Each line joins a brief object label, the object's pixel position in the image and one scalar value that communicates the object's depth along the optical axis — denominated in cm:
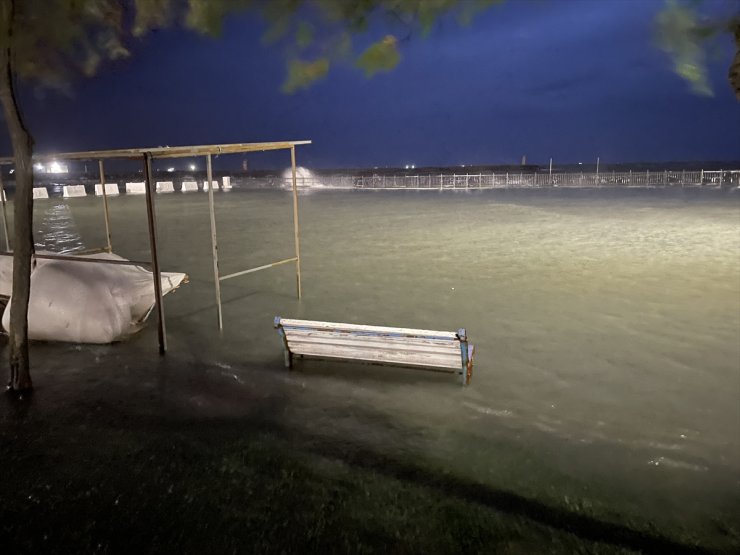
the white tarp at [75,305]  864
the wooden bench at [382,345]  693
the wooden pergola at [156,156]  796
